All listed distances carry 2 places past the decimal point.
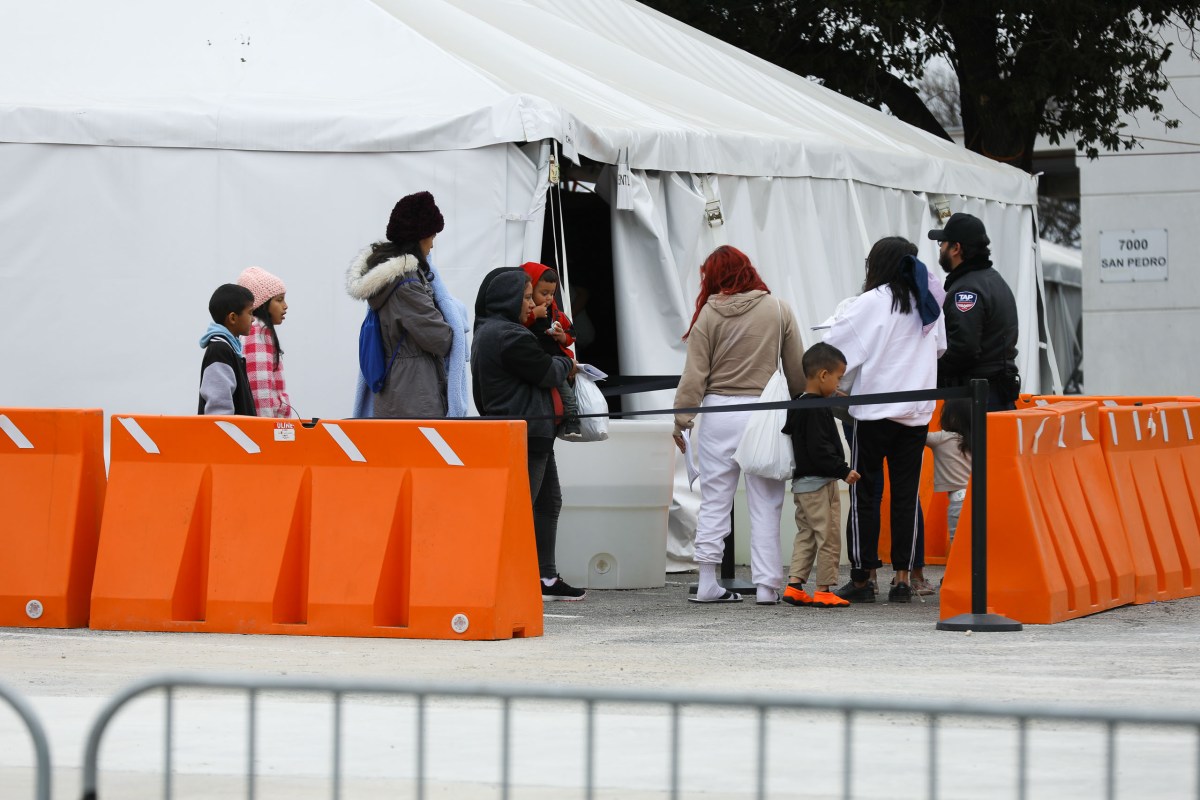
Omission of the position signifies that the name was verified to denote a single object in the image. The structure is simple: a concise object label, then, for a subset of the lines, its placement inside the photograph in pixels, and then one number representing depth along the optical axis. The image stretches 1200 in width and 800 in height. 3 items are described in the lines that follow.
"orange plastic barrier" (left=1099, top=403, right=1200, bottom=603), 19.70
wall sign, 51.94
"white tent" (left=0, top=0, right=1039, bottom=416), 22.42
